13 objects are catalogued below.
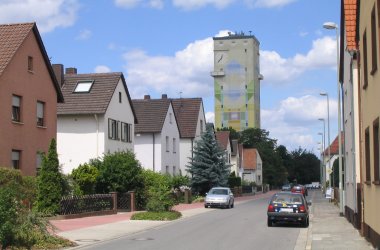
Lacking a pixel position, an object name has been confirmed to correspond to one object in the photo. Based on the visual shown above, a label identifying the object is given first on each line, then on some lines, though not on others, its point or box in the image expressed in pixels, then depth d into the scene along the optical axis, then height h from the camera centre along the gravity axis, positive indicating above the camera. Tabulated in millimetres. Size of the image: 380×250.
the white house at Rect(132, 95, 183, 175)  57594 +3766
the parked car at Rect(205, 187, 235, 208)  43031 -1677
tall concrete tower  146500 +22332
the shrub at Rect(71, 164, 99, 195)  33500 -153
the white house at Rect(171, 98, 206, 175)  67562 +5683
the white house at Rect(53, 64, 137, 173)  44125 +4205
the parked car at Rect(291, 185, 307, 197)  63453 -1570
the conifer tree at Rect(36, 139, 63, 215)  28328 -498
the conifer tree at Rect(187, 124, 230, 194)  59188 +884
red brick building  30516 +4073
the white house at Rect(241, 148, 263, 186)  110875 +1666
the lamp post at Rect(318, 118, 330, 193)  77975 -896
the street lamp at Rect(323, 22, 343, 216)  31016 +2294
